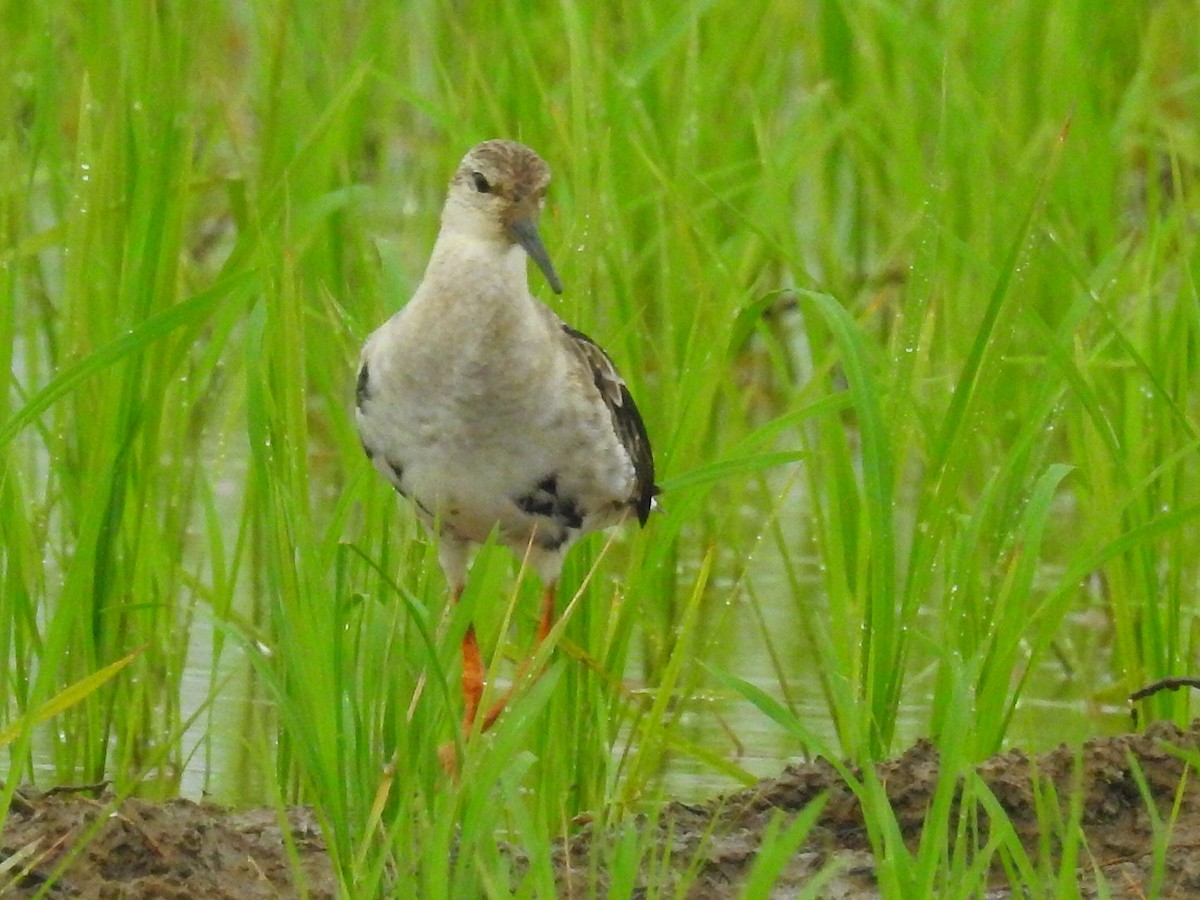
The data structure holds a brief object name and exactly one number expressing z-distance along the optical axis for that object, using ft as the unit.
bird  29.50
